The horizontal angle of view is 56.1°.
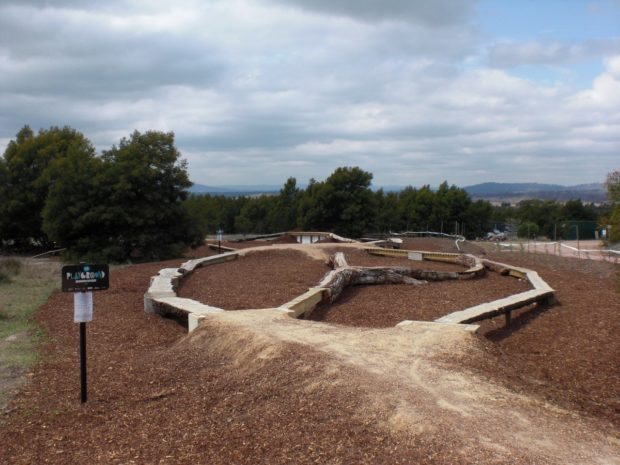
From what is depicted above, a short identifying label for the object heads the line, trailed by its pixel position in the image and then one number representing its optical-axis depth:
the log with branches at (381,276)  12.95
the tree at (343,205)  44.78
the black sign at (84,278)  5.51
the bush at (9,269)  14.24
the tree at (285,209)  57.00
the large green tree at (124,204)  24.15
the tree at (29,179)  30.50
